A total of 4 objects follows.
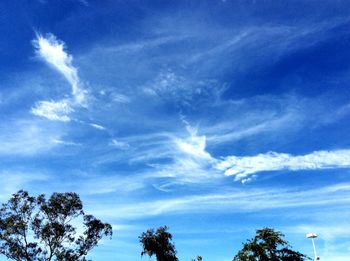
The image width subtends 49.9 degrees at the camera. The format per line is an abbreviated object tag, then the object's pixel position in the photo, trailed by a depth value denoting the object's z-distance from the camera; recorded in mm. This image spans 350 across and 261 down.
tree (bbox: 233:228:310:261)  43778
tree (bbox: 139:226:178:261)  60312
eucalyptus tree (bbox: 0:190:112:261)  55250
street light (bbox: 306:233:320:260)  43534
